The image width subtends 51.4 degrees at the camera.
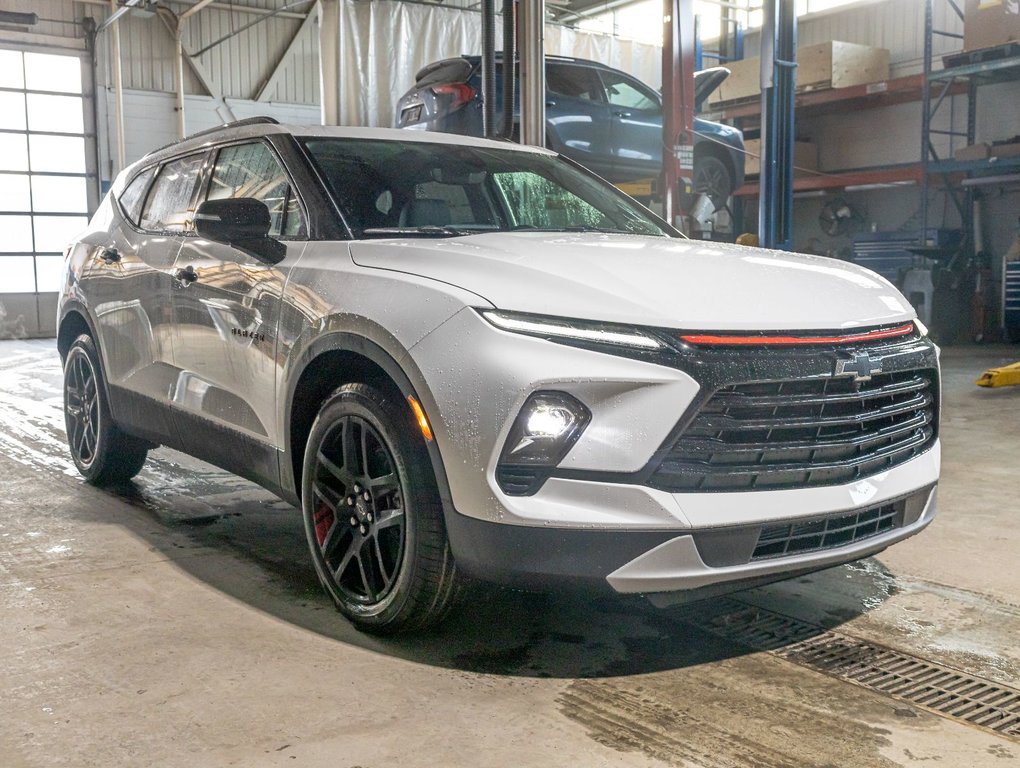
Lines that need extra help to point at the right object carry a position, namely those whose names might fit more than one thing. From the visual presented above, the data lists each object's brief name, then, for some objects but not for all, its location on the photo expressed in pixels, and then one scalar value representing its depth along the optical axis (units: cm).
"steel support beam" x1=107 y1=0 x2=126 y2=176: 1734
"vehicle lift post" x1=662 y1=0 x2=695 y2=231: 909
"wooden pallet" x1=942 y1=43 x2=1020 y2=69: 1317
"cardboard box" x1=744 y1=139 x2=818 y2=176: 1592
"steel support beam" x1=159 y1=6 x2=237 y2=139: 1873
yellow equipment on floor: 801
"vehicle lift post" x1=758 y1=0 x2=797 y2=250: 905
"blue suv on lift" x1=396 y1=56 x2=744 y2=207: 912
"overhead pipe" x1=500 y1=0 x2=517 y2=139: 748
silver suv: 238
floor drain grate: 247
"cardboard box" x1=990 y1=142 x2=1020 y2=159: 1316
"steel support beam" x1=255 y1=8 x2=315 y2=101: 1981
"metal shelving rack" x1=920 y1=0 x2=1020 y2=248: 1352
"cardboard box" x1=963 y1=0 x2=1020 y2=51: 1309
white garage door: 1777
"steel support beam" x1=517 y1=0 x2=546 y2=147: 707
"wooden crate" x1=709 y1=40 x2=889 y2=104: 1520
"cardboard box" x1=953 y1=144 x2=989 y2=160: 1350
